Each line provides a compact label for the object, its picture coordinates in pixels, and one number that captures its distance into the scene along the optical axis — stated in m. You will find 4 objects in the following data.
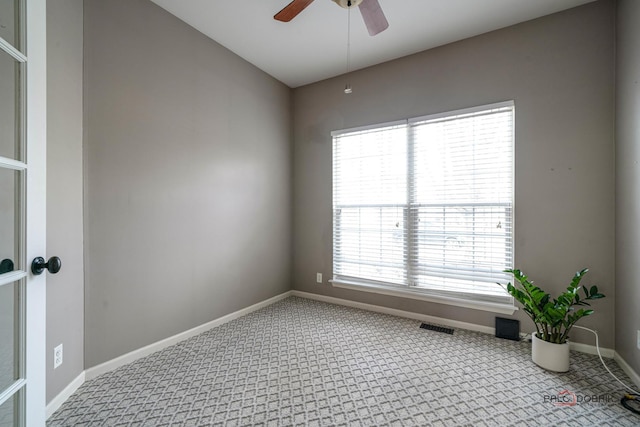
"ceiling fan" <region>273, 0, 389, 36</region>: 1.92
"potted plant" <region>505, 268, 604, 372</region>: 2.06
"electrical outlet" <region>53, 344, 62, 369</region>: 1.69
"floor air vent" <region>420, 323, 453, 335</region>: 2.79
